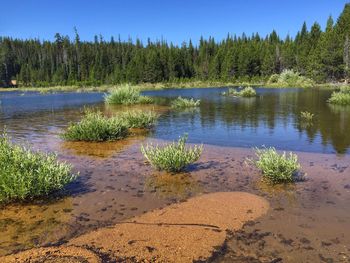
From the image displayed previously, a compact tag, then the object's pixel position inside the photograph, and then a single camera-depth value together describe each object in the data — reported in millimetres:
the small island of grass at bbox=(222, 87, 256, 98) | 39125
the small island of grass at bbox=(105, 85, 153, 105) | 29234
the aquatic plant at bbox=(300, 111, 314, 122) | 18497
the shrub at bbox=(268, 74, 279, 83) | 77575
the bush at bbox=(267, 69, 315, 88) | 63625
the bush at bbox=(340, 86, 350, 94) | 32859
